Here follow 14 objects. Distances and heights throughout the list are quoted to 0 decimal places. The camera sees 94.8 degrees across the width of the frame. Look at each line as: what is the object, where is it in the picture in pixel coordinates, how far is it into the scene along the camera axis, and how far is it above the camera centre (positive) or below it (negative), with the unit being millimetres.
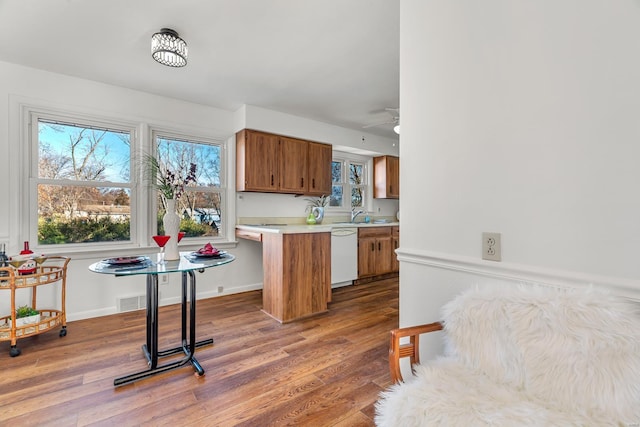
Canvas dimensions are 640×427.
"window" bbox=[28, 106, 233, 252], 2824 +317
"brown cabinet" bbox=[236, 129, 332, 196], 3711 +676
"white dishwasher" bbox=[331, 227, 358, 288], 4074 -589
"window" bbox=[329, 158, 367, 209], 5141 +557
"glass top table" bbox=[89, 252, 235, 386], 1731 -512
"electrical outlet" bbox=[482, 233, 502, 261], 1286 -142
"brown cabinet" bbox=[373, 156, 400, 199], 5379 +684
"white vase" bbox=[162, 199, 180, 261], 2074 -112
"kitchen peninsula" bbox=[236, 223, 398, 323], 2906 -590
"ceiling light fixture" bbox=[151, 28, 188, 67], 2090 +1198
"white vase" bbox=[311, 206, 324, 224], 4609 +17
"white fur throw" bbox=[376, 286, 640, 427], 862 -512
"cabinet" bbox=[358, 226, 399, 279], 4434 -575
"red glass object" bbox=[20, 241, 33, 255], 2464 -320
